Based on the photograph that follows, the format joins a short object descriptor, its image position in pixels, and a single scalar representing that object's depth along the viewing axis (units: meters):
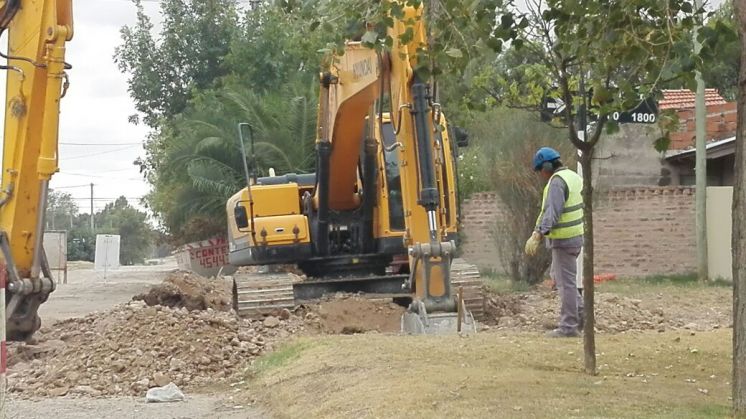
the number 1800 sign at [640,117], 14.13
